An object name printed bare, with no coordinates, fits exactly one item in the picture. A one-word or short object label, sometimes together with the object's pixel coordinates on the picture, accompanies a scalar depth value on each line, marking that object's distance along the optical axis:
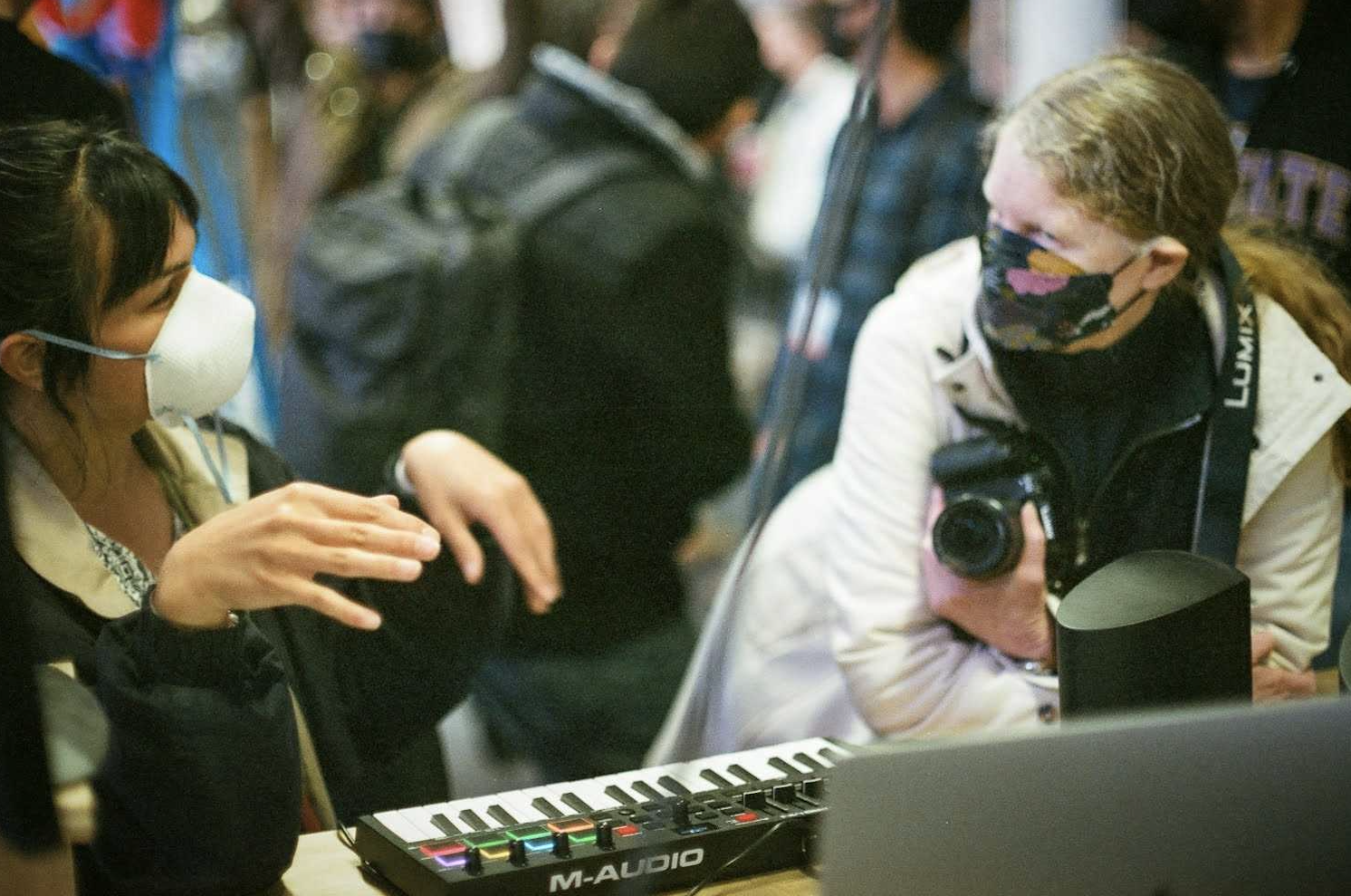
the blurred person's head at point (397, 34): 2.01
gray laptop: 1.29
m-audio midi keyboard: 1.70
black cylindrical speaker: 1.83
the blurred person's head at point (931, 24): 2.63
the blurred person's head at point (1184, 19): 2.60
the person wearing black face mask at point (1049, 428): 2.25
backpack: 1.99
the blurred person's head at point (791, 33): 2.40
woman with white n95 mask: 1.69
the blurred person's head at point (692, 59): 2.26
